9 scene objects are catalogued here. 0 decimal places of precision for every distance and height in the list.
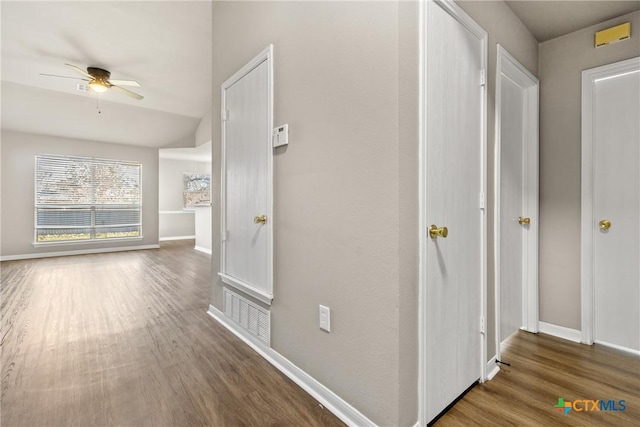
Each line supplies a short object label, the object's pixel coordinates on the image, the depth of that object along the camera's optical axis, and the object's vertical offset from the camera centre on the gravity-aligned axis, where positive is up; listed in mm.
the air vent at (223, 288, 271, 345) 2081 -815
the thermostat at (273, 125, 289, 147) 1818 +495
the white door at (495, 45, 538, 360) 2072 +116
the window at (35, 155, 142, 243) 6039 +286
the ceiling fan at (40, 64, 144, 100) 3830 +1758
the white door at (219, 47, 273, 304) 2031 +257
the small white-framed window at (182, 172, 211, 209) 9219 +768
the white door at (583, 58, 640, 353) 2100 +84
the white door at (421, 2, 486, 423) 1393 +45
